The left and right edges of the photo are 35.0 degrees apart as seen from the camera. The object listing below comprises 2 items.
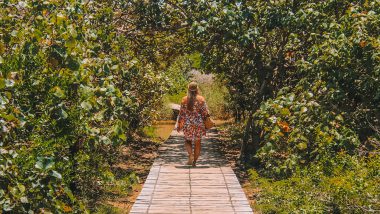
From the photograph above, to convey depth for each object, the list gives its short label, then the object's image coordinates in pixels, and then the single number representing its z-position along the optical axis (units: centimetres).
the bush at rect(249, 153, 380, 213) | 685
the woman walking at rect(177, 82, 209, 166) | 1175
